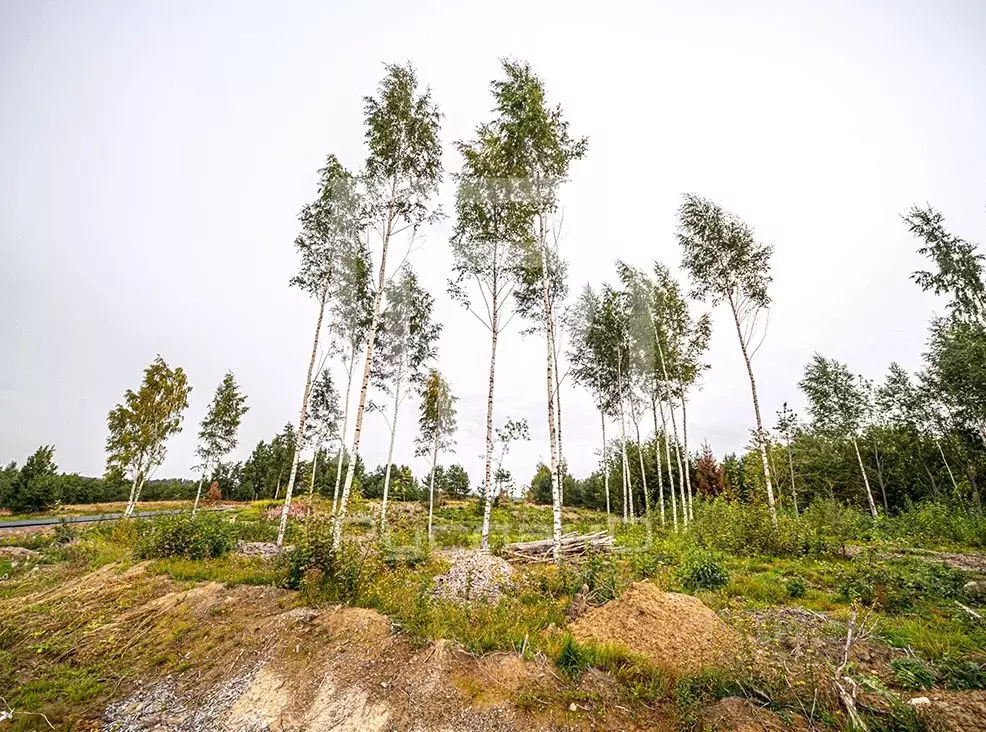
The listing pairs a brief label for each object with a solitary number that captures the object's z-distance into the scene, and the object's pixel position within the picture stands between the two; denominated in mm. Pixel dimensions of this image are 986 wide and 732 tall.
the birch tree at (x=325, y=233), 14766
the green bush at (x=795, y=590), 8250
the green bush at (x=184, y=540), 10547
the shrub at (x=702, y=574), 8742
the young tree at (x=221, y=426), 30016
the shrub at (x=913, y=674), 4320
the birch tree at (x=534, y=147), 12945
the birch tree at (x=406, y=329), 21484
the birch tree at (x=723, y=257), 16625
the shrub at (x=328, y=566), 7418
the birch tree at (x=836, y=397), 28156
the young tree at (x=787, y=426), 27812
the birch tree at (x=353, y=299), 16391
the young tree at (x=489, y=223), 13695
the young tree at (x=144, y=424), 25016
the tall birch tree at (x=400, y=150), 13188
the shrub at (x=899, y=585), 7398
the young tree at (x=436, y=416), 25672
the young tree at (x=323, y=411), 24438
